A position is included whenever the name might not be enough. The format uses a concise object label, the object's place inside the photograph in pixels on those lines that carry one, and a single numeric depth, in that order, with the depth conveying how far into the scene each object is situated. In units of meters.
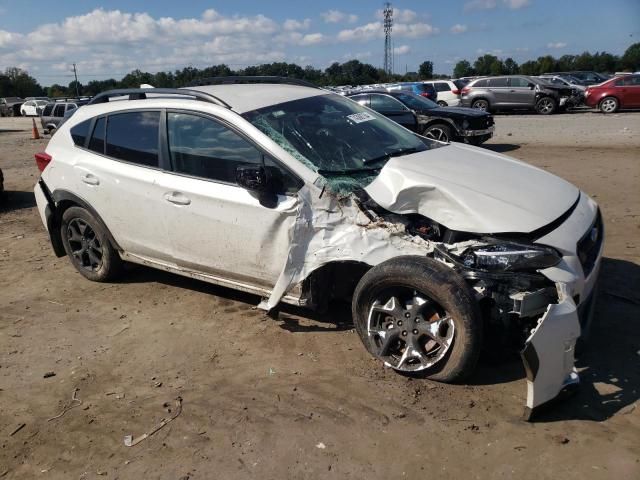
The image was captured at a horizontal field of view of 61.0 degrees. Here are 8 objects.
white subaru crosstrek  3.12
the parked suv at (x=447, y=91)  25.70
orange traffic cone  24.15
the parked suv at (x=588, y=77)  28.89
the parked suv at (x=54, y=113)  25.27
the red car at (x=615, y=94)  21.00
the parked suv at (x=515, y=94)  23.08
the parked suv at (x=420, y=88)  23.62
